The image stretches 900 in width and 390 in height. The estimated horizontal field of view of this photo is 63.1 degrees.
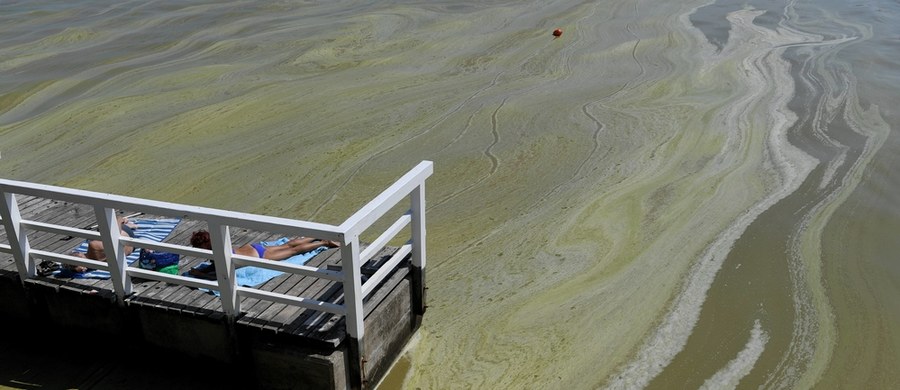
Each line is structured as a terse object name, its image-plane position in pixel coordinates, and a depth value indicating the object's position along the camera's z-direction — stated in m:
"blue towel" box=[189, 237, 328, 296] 4.18
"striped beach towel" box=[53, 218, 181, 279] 4.65
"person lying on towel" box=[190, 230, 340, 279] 4.25
